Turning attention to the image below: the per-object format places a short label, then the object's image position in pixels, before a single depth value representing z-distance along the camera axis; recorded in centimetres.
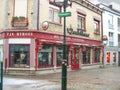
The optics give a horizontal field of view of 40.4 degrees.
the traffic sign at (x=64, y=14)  697
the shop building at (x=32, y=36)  1342
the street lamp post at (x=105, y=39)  2047
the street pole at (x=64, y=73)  676
